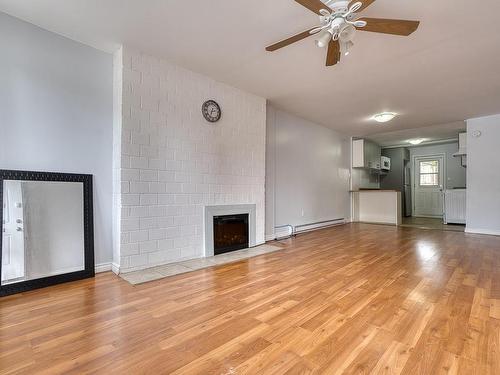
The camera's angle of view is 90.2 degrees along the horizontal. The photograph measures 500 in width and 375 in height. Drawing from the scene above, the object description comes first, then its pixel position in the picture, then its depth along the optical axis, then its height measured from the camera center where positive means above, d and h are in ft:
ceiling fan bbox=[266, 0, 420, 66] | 6.06 +4.23
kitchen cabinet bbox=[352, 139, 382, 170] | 24.68 +3.16
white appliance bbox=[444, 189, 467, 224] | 22.72 -1.98
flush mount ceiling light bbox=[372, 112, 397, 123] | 16.44 +4.61
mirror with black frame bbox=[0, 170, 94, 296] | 7.54 -1.43
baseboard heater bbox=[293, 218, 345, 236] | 18.44 -3.30
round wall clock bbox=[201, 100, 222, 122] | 11.65 +3.56
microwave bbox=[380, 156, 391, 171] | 28.16 +2.52
